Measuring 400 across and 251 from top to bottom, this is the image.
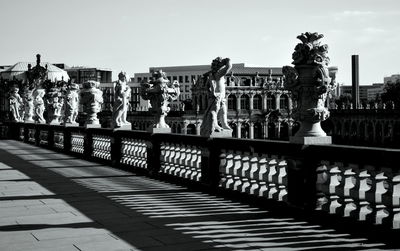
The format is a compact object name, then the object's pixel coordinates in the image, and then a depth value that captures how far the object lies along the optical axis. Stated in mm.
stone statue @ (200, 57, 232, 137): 12875
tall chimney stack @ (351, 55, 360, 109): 124938
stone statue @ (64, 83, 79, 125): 27000
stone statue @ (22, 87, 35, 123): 37178
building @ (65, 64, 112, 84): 153750
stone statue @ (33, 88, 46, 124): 36719
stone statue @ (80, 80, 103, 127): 22000
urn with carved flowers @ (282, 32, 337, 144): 9148
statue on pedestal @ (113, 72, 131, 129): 18812
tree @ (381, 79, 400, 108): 128375
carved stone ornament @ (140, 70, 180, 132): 15336
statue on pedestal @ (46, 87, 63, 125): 31328
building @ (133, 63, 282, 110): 154325
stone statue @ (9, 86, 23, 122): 43719
